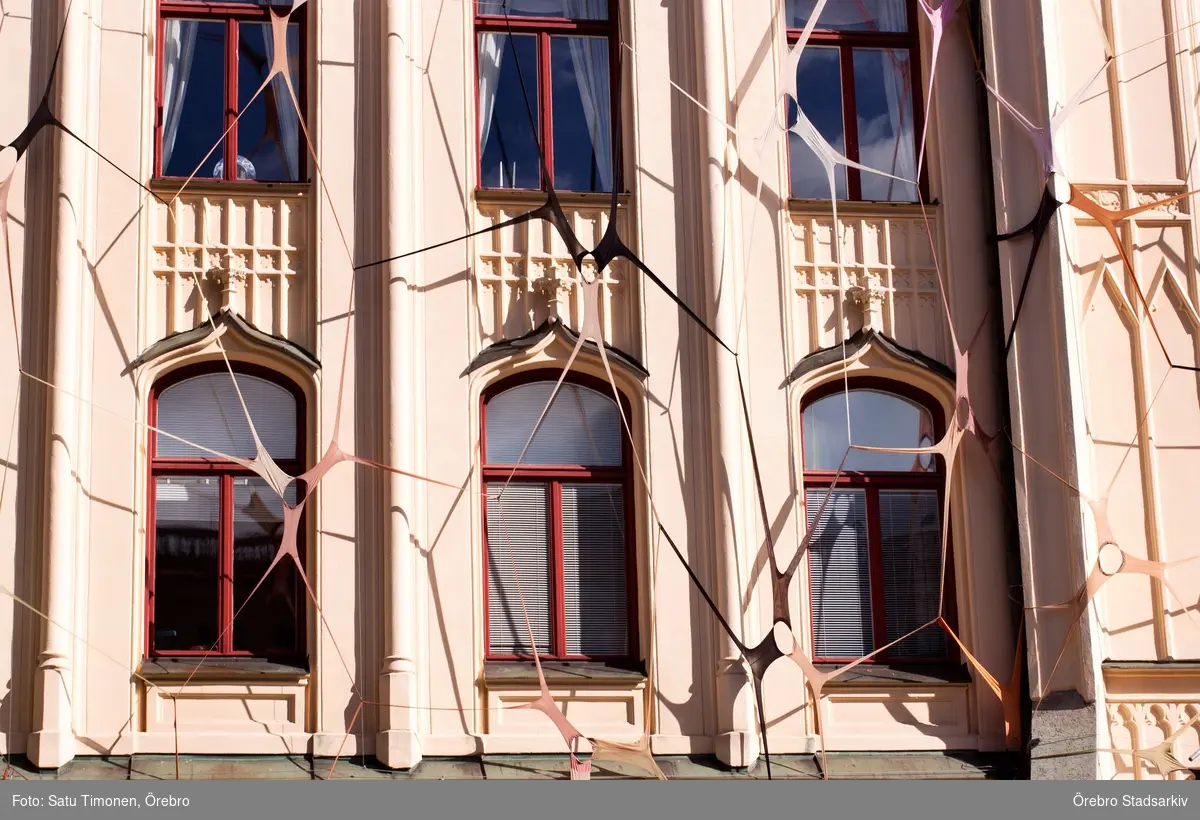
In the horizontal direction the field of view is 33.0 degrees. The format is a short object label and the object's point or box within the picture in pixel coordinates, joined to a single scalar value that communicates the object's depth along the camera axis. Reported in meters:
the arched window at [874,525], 15.45
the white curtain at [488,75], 16.06
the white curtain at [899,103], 16.36
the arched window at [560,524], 15.12
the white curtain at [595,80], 16.09
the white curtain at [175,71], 15.79
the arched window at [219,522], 14.82
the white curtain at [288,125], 15.75
